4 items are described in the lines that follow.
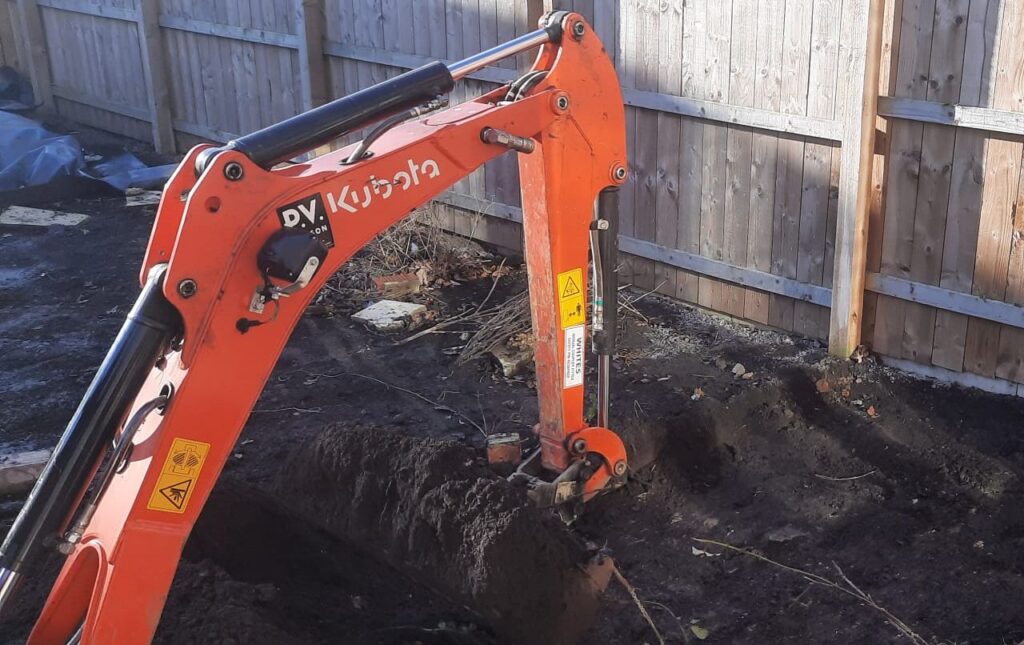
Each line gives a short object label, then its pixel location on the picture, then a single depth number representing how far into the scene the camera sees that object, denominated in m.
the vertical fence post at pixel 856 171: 5.36
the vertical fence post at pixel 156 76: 10.99
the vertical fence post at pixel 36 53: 12.98
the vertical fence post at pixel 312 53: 8.84
